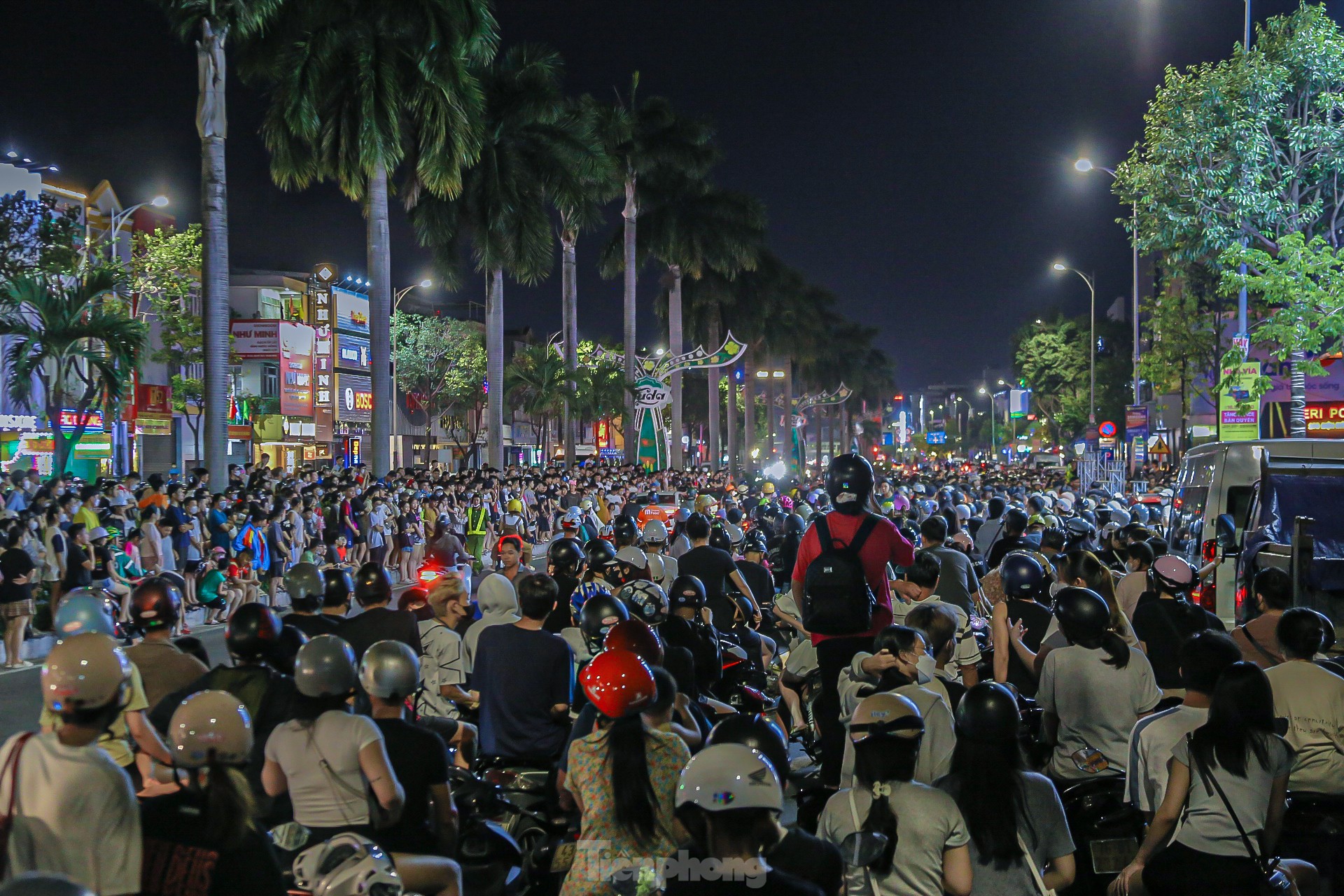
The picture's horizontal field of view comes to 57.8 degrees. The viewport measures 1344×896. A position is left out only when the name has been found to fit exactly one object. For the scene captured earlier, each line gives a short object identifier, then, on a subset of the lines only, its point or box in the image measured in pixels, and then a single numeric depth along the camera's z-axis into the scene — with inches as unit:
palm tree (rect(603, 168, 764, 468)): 2026.3
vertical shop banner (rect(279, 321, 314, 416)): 2402.8
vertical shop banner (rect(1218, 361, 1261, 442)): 975.6
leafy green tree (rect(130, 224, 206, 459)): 1722.4
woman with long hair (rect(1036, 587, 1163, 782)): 221.6
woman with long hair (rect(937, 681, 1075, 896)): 150.4
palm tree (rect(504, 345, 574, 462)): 1854.1
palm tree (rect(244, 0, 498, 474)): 1089.4
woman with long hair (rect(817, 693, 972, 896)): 144.8
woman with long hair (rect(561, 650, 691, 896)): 162.9
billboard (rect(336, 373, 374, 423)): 2753.4
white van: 444.5
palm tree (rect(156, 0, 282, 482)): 896.9
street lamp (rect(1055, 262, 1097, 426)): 2062.0
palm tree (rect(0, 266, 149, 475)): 977.5
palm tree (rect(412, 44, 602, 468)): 1444.4
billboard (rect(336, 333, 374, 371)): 2768.2
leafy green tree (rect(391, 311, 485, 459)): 2844.5
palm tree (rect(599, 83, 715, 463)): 1942.7
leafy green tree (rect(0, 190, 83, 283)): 1248.2
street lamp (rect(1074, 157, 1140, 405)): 1038.4
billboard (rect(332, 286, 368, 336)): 2785.4
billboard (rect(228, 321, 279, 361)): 2340.1
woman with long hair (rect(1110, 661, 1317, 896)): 171.0
